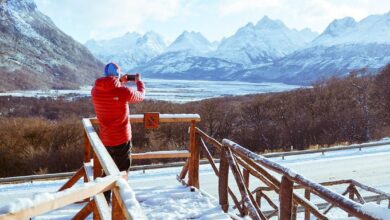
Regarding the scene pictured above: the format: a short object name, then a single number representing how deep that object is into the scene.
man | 4.90
